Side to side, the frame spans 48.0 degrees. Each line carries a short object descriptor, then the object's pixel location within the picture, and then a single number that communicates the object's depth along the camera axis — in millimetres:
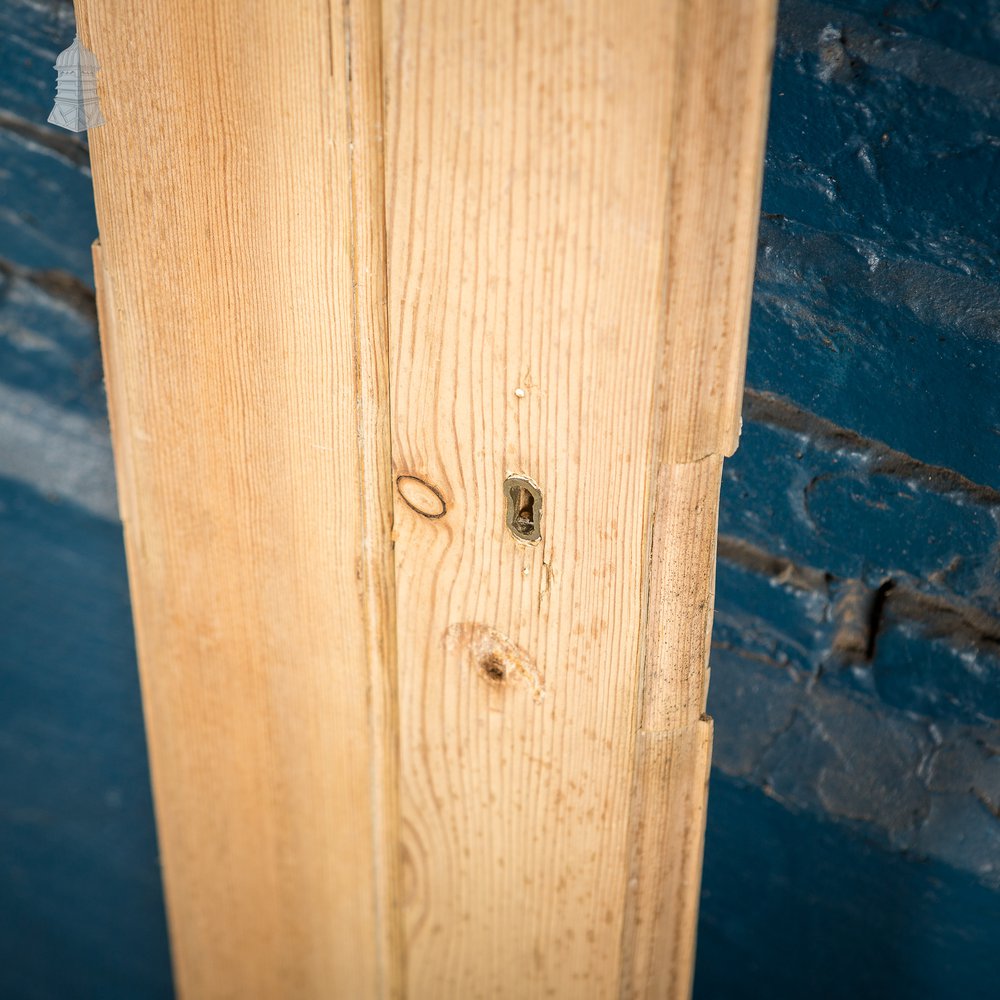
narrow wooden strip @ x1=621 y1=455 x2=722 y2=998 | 714
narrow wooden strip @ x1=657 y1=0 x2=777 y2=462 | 590
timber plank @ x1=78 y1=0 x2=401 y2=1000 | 728
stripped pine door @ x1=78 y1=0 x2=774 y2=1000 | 640
